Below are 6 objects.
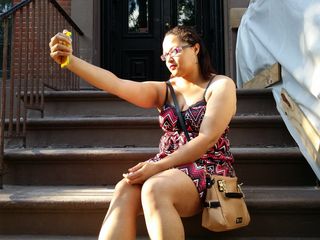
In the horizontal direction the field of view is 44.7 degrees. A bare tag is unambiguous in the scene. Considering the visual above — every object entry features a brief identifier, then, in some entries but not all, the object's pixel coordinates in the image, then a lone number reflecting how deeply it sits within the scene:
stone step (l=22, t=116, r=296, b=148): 2.87
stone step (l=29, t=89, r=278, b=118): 3.28
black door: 5.83
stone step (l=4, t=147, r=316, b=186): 2.47
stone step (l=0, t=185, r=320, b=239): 2.05
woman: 1.67
